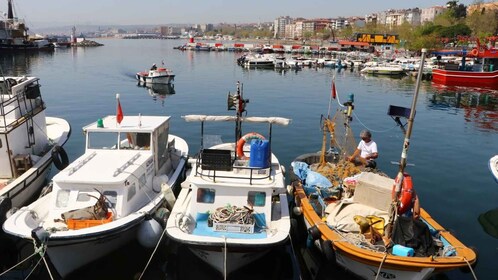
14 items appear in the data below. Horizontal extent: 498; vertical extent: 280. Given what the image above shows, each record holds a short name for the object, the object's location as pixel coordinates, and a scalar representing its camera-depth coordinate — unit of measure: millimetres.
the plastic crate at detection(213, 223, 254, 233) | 11328
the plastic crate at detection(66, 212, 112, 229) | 11242
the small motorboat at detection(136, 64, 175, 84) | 48562
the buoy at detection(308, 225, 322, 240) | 11594
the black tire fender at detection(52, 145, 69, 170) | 16766
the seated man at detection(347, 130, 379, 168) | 15383
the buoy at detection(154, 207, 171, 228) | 12578
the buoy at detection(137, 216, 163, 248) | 11945
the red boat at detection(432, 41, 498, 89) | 46897
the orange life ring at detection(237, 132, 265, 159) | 13586
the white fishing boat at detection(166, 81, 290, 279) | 10930
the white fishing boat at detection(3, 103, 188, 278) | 11070
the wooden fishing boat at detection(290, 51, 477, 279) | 10047
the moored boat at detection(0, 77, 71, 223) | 14406
